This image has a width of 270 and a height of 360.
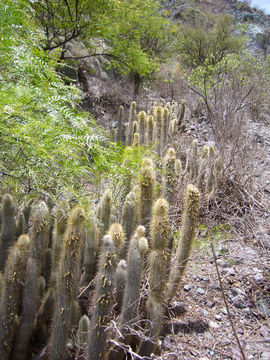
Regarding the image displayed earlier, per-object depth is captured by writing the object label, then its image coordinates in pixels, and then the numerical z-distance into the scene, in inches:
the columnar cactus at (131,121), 262.5
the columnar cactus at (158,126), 210.5
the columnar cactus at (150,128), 209.8
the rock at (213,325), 96.9
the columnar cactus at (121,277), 78.5
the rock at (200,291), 113.3
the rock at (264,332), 93.4
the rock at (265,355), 84.5
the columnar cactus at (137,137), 195.7
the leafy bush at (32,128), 96.2
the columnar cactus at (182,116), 324.2
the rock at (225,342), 89.5
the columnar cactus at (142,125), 208.1
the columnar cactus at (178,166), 144.3
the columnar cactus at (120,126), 295.3
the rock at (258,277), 114.0
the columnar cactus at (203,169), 178.7
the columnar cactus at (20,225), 97.3
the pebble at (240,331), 94.7
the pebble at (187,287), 114.3
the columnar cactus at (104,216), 100.0
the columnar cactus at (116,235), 75.5
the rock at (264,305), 103.6
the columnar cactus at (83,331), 71.7
